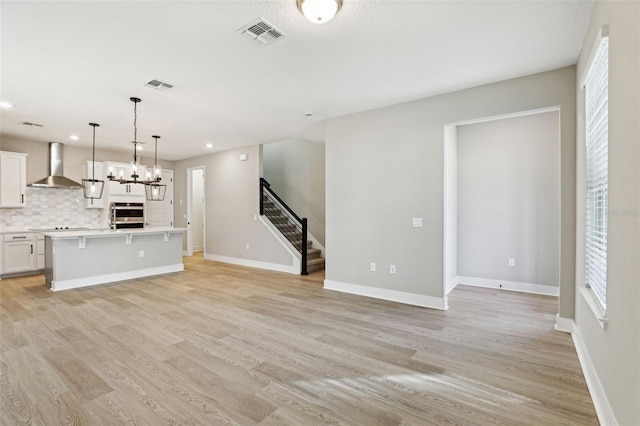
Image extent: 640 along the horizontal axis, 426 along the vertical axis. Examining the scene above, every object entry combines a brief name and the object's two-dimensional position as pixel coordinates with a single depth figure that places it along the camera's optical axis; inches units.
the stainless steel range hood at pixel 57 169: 250.4
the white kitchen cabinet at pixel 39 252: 242.4
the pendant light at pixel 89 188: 262.3
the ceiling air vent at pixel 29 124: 201.2
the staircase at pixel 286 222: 270.4
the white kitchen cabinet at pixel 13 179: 231.3
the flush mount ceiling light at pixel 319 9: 82.5
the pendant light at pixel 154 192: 319.4
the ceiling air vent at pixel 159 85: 138.7
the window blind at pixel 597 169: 83.3
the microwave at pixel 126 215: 282.5
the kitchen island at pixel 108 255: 198.1
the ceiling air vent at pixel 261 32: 95.9
